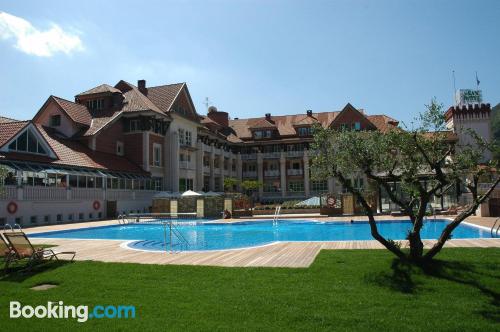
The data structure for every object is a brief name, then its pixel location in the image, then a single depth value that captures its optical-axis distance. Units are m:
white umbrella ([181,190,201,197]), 36.88
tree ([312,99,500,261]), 9.32
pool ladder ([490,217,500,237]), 15.64
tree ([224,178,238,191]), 53.16
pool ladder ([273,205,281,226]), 30.34
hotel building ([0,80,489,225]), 28.81
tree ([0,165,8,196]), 15.50
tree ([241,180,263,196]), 52.91
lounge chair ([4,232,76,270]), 10.41
